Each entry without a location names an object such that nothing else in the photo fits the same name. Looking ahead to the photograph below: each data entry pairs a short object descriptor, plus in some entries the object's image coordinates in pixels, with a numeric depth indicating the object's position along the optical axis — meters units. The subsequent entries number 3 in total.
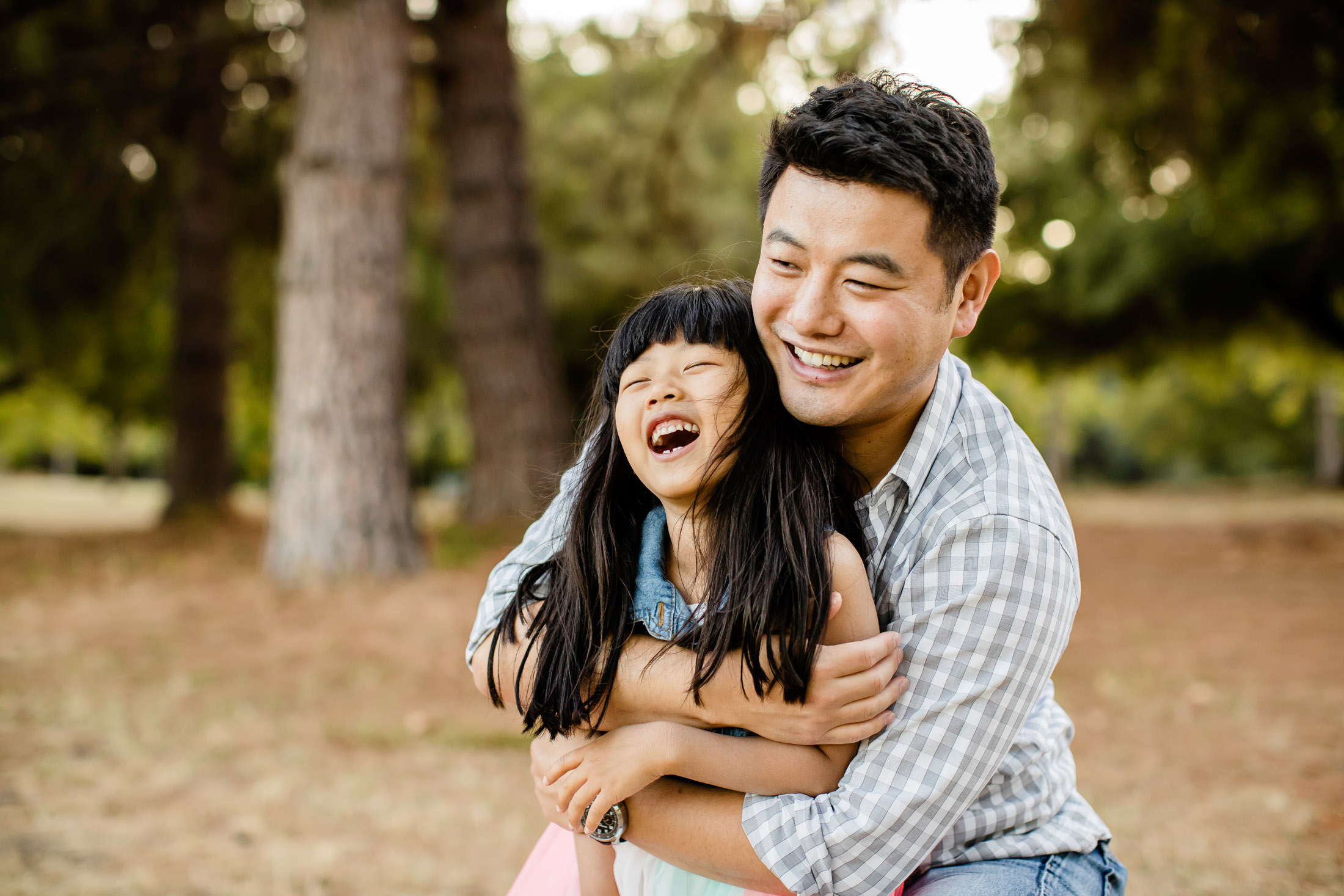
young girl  1.71
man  1.65
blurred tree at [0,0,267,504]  8.41
